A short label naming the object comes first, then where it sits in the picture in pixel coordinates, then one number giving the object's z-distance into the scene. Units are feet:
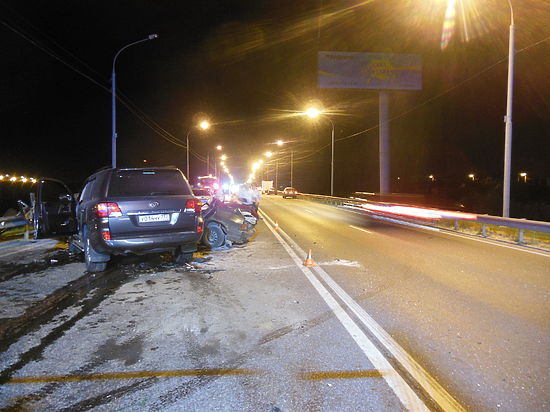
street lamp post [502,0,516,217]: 52.01
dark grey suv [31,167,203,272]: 23.52
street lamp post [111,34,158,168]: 65.72
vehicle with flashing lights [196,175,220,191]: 112.80
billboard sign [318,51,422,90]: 128.98
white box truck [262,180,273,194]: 278.46
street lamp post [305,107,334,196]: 113.60
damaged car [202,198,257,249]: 36.60
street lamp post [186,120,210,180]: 105.34
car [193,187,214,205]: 43.71
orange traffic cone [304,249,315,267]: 28.73
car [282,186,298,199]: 194.26
